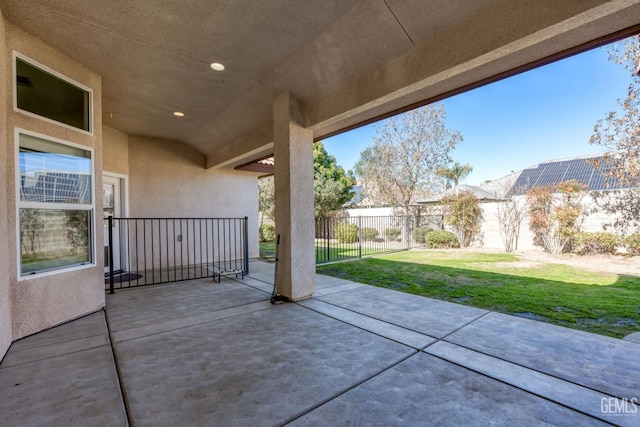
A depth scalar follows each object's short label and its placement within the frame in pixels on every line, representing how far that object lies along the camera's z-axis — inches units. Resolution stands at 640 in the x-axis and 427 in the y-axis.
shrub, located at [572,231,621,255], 289.6
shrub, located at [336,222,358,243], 478.6
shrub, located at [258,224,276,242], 565.3
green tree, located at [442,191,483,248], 402.3
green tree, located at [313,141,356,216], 580.1
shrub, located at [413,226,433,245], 445.4
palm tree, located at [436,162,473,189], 1110.6
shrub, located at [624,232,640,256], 276.2
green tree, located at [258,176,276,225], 590.2
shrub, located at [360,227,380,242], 453.7
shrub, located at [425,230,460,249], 411.8
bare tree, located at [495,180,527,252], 360.8
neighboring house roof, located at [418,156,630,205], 402.1
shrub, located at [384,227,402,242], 462.3
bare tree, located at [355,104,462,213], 458.9
